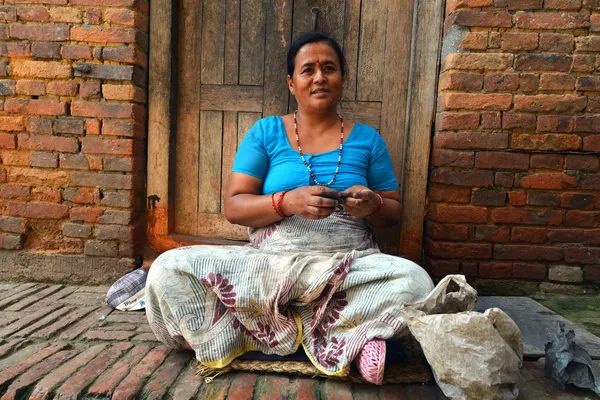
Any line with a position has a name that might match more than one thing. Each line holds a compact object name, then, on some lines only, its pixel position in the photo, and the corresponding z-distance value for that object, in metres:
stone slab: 1.82
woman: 1.59
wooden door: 2.65
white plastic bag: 1.31
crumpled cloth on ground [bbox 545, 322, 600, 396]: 1.49
